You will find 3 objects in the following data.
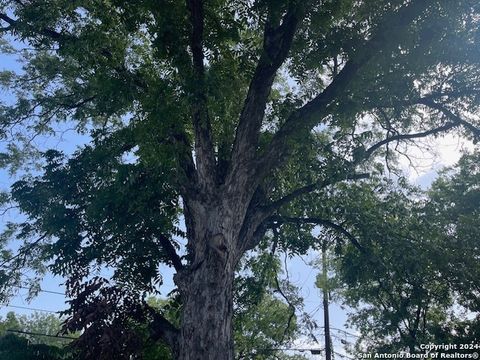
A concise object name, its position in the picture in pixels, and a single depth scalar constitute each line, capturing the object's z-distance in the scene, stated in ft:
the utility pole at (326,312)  54.36
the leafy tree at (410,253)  33.27
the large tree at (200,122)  26.71
